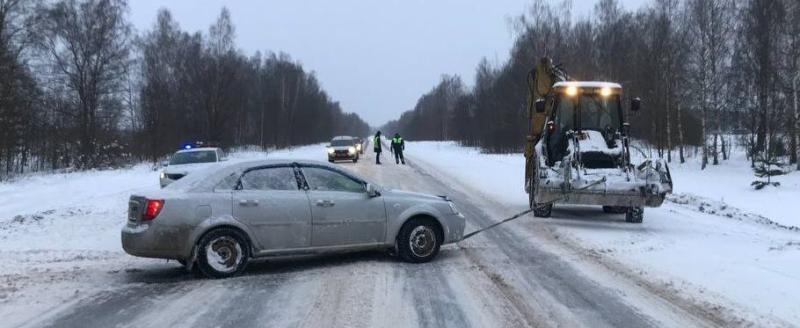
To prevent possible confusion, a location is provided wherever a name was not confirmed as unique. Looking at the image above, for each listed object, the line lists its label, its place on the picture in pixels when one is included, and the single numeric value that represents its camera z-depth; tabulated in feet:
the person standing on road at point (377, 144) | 121.00
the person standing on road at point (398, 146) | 116.57
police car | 62.34
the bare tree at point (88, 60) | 127.65
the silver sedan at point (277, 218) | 25.00
